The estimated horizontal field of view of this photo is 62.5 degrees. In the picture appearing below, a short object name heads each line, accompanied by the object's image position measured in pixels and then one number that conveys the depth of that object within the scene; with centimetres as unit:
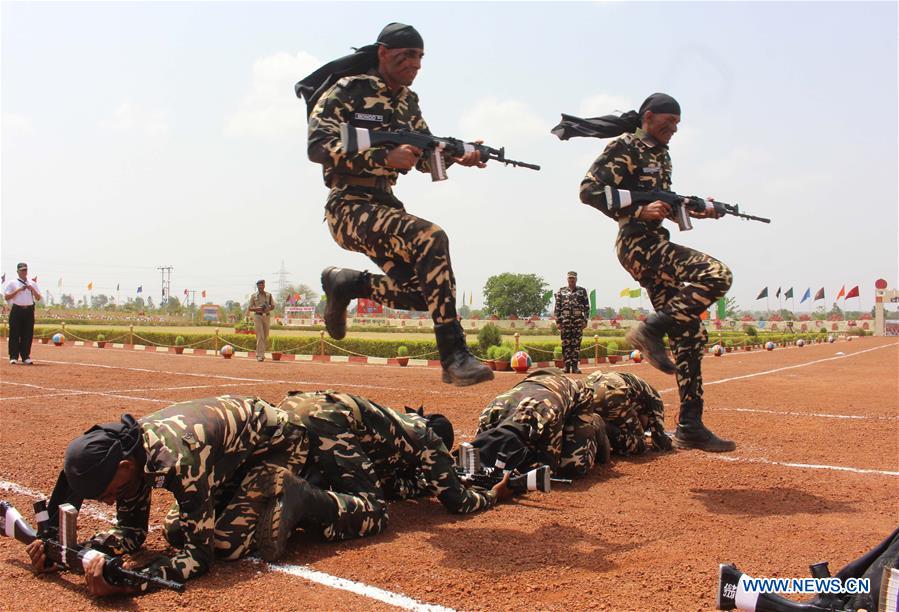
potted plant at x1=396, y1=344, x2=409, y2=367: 2383
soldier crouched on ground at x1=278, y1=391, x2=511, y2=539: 421
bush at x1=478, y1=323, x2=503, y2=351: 2139
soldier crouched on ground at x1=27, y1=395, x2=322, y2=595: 325
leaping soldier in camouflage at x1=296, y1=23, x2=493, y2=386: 437
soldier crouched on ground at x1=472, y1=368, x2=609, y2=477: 530
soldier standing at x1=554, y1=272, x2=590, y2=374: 1552
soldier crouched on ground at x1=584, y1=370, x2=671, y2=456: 633
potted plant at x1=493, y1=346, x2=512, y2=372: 1734
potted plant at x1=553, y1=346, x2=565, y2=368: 1872
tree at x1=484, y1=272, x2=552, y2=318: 7862
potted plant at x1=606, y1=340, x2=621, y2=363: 2187
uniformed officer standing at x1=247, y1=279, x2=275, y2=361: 1795
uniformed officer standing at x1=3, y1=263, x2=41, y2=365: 1441
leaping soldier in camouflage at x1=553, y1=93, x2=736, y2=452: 586
